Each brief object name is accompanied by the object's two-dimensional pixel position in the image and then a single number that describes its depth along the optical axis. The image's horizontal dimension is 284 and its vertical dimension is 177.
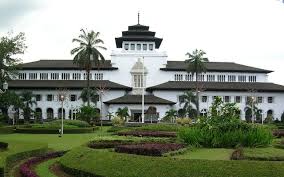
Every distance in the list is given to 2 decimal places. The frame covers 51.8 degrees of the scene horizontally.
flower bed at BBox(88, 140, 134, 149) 12.28
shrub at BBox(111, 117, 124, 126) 30.06
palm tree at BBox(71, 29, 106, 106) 39.47
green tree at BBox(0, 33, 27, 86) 35.59
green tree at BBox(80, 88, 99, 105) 42.67
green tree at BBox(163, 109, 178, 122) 40.94
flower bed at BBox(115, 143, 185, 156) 9.57
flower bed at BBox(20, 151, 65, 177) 9.12
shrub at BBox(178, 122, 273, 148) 10.93
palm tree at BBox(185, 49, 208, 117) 42.75
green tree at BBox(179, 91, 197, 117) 43.47
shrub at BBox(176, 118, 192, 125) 28.75
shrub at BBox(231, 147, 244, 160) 8.84
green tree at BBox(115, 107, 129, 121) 39.39
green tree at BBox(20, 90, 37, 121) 43.36
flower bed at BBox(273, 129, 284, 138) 18.73
